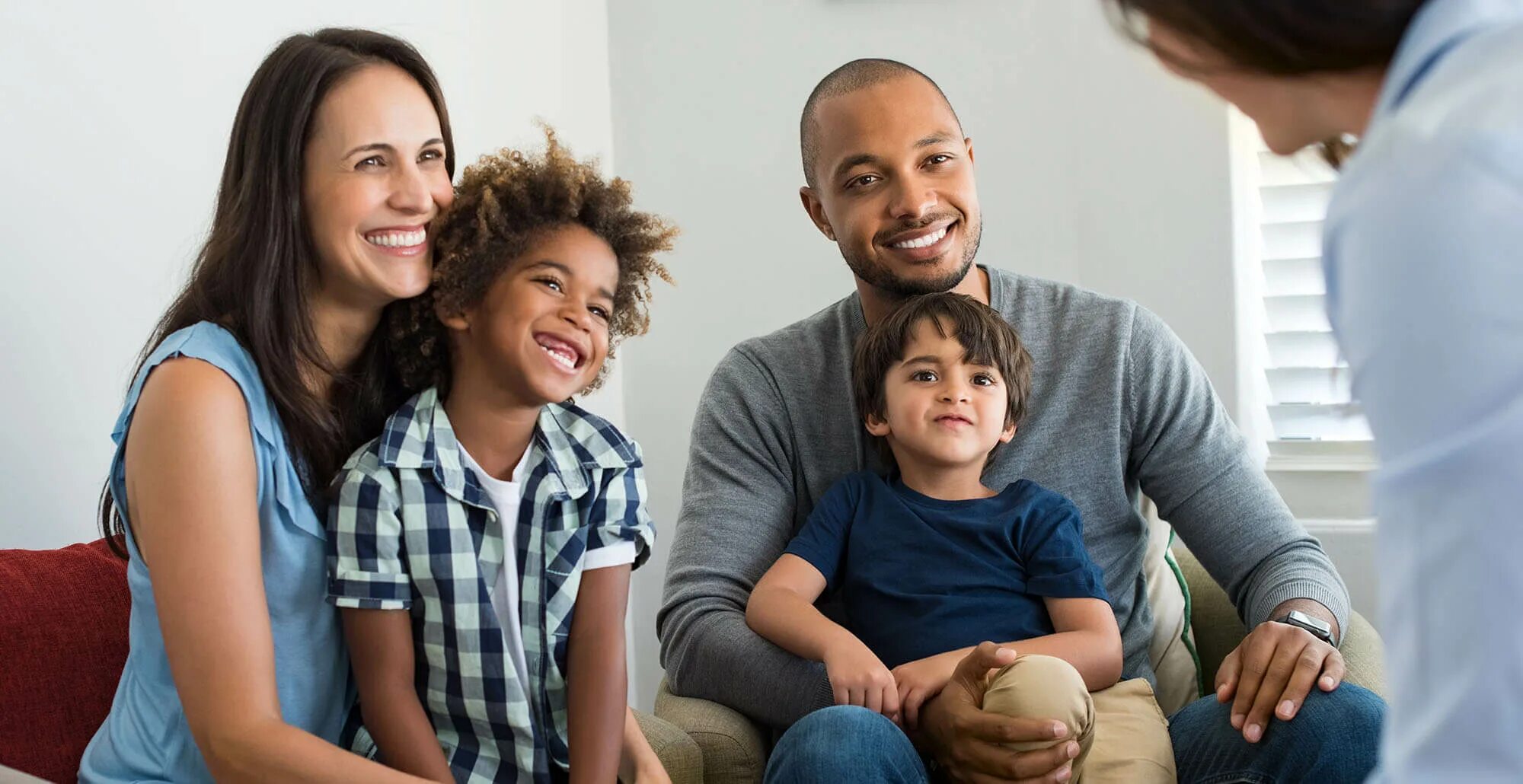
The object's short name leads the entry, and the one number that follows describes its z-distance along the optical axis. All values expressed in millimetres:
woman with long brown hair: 1275
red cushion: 1449
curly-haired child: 1401
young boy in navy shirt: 1666
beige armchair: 1695
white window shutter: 2840
